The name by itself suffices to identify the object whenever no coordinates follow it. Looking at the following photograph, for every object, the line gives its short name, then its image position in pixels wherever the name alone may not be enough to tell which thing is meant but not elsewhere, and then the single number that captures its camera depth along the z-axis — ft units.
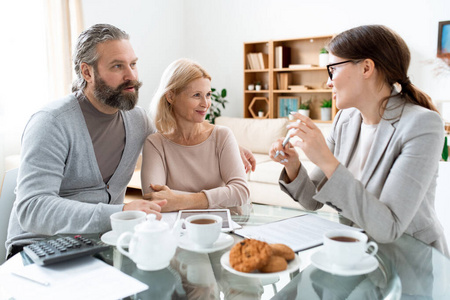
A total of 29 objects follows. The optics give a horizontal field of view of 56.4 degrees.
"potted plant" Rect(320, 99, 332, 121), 15.62
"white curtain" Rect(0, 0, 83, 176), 12.71
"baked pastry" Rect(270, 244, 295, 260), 3.06
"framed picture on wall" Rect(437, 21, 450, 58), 13.23
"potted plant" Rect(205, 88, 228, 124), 17.53
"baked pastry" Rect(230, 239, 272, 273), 2.89
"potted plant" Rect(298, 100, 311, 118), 16.10
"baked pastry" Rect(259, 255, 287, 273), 2.92
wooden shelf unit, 15.99
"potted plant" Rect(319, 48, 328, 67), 15.10
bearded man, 4.40
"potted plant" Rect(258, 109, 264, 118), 17.43
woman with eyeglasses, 3.75
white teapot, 2.97
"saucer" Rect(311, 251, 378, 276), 2.92
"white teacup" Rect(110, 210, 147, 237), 3.58
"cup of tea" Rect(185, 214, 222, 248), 3.31
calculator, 3.21
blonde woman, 5.87
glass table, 2.95
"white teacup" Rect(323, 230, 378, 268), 2.89
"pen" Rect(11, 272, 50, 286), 2.91
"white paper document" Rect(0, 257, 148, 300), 2.77
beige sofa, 12.53
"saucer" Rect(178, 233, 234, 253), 3.39
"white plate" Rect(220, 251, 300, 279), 2.89
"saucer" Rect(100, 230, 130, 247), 3.64
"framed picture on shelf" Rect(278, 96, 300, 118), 16.75
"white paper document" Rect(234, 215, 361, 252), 3.67
